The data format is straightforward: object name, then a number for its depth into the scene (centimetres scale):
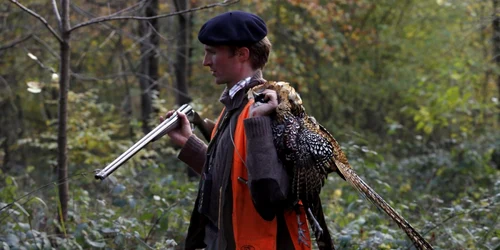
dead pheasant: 656
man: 646
